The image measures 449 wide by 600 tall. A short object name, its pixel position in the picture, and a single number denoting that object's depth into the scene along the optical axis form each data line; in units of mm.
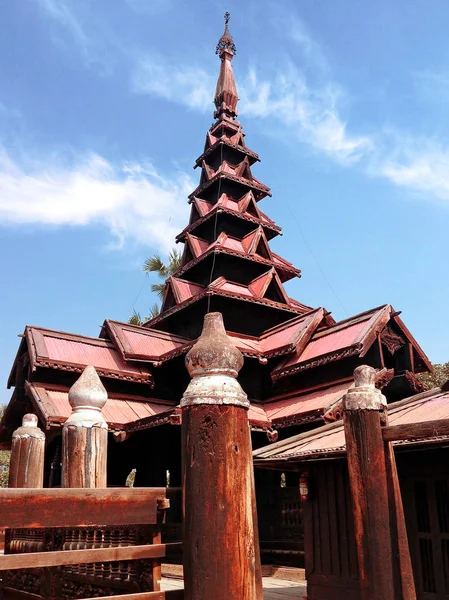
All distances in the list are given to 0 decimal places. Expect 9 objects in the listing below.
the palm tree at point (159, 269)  26103
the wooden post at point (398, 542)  3992
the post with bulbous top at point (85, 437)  4570
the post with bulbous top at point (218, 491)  2795
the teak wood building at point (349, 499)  6613
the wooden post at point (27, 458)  7938
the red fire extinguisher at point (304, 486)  8289
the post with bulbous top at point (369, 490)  3949
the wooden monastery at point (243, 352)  12102
